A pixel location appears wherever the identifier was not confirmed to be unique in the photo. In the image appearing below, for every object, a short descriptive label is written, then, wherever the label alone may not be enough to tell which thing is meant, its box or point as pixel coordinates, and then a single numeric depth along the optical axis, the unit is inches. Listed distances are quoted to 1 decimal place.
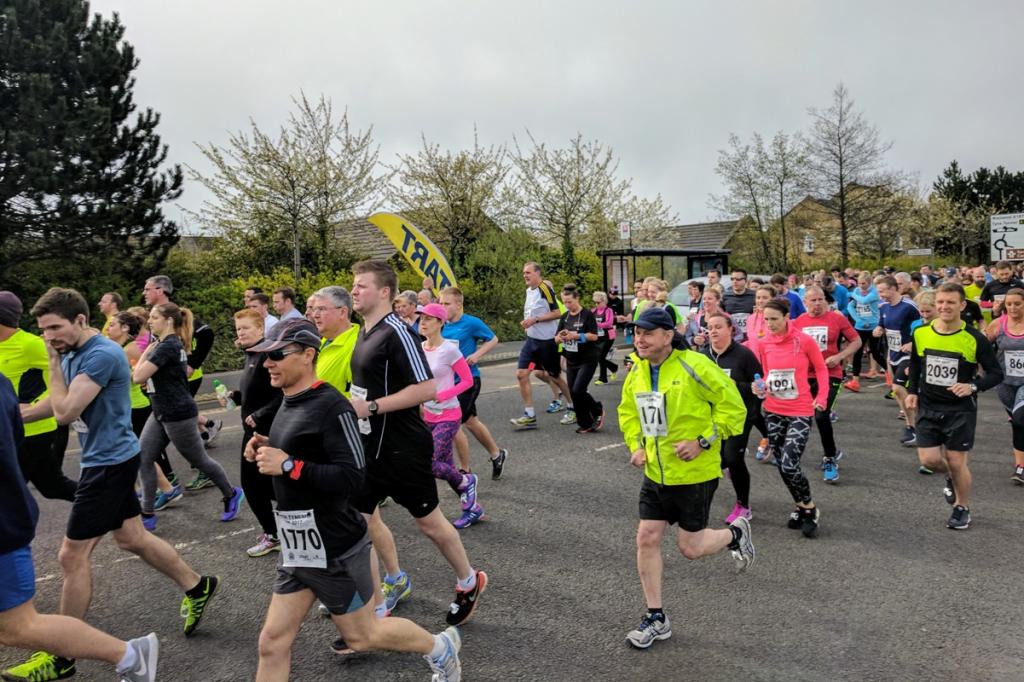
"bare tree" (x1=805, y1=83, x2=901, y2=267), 1342.3
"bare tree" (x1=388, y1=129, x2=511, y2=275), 1051.9
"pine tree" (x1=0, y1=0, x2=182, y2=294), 558.3
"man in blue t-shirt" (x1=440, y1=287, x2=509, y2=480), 261.1
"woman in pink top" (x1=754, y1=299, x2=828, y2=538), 223.3
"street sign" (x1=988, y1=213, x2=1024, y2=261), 823.7
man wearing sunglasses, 108.7
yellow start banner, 435.8
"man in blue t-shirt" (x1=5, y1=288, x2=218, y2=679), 144.0
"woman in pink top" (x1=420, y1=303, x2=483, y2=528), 215.0
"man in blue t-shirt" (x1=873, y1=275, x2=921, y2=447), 340.8
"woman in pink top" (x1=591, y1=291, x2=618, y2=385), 452.1
